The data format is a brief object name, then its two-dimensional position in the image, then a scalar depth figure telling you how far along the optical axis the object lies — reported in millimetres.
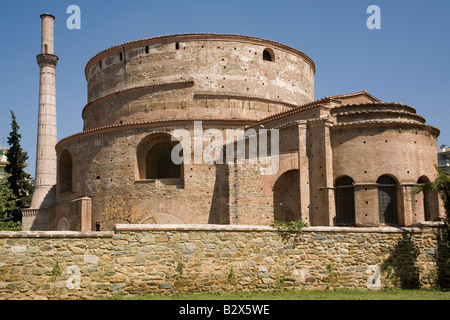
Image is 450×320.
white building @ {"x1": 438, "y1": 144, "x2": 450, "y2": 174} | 59656
